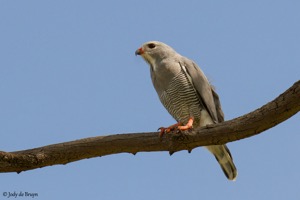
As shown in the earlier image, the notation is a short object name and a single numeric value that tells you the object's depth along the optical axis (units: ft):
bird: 47.42
